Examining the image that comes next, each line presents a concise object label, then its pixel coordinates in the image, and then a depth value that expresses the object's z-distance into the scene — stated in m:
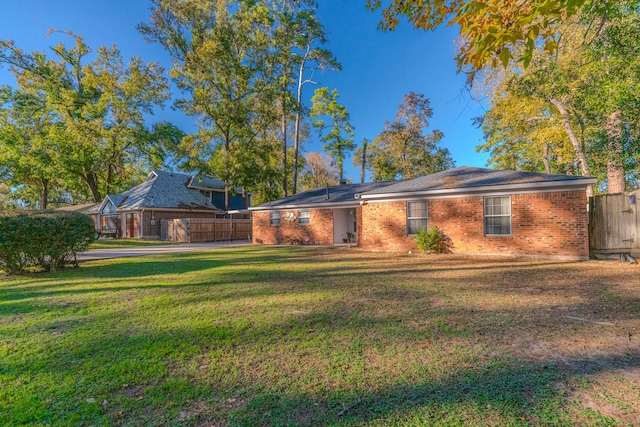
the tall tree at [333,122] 31.30
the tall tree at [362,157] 32.59
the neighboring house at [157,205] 25.64
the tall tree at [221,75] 23.30
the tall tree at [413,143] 29.56
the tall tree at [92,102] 28.11
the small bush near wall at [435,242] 11.67
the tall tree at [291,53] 24.92
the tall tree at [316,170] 39.09
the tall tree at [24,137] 27.73
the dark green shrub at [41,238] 7.77
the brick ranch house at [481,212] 9.63
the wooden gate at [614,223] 9.23
